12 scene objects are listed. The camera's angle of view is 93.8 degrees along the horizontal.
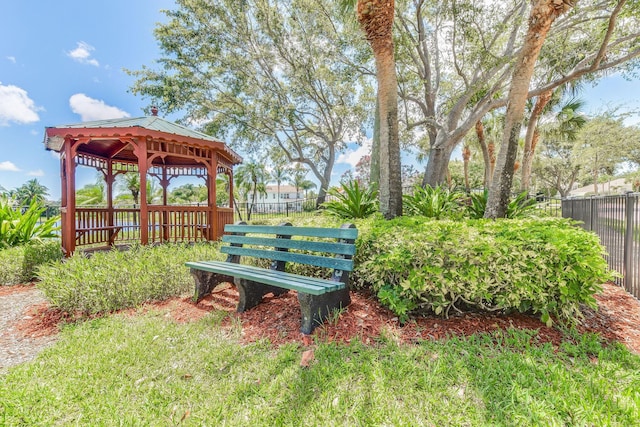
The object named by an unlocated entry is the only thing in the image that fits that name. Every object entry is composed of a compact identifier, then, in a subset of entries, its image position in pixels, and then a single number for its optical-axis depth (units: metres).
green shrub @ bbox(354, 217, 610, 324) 2.59
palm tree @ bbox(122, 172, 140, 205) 20.77
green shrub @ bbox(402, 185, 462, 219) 5.16
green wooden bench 2.71
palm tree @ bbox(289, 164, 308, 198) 51.31
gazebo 6.21
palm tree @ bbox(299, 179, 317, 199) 59.25
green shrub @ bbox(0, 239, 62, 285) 5.19
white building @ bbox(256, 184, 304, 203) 68.19
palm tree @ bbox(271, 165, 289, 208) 40.38
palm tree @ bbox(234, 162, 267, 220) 21.61
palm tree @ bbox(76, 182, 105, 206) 17.33
